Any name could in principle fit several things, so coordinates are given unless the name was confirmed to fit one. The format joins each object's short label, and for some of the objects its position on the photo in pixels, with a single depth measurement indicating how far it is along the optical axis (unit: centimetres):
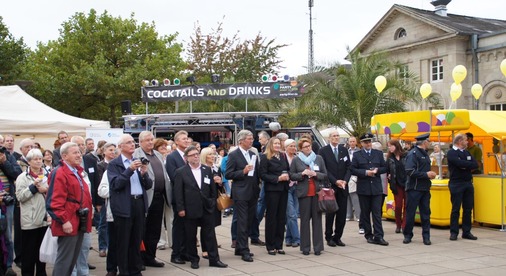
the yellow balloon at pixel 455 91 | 1734
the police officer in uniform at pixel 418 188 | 987
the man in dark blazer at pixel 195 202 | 794
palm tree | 2159
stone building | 3375
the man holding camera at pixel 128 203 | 704
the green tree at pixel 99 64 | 3058
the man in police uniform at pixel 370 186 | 986
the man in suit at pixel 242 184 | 858
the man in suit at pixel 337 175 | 973
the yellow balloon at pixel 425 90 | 1800
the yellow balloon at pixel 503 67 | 1599
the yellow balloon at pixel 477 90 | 1900
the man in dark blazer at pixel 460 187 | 1030
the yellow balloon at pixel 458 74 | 1734
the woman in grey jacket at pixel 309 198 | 902
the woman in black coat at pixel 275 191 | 885
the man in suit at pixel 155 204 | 813
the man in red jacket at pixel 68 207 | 618
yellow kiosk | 1113
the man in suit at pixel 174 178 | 834
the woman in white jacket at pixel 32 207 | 691
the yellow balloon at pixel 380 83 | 1875
